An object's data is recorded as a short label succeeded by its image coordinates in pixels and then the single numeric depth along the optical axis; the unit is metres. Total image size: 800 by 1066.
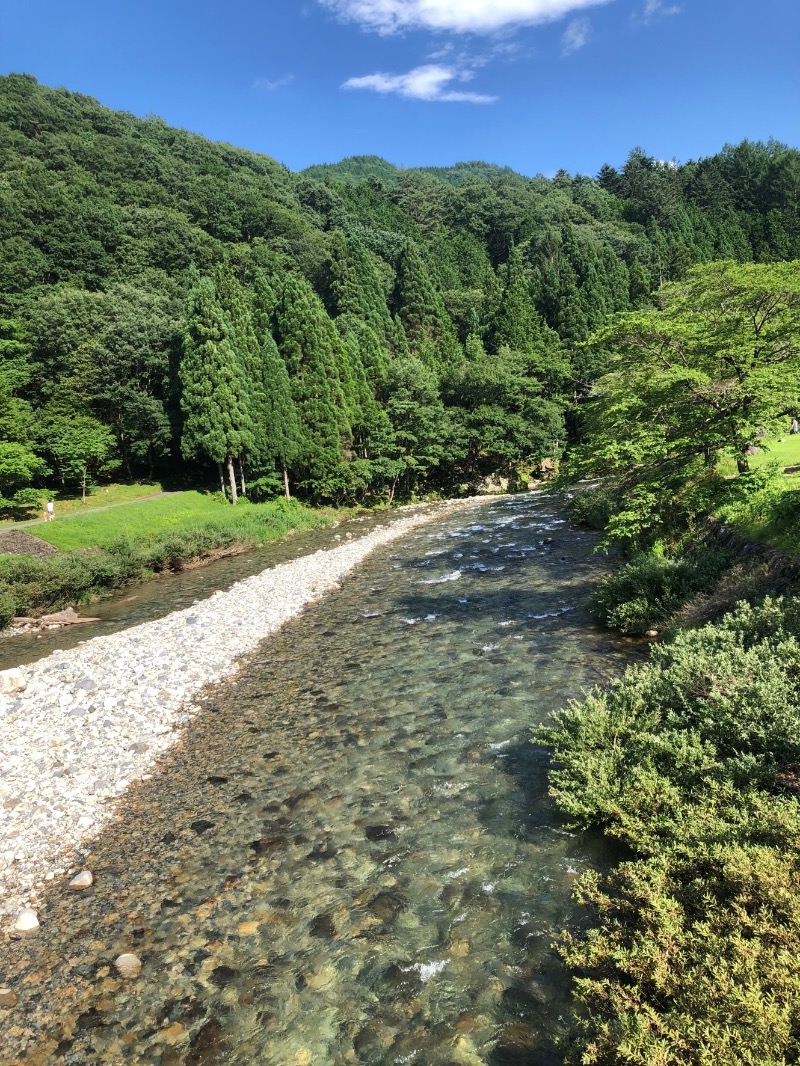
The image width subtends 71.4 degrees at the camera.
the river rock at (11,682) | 12.02
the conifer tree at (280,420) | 41.38
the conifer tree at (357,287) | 62.97
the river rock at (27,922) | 6.23
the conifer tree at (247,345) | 41.75
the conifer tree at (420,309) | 67.94
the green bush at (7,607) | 19.00
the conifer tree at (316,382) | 42.09
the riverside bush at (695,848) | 3.60
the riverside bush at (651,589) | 12.14
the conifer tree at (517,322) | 62.81
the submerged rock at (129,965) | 5.55
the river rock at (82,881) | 6.77
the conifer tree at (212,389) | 39.47
